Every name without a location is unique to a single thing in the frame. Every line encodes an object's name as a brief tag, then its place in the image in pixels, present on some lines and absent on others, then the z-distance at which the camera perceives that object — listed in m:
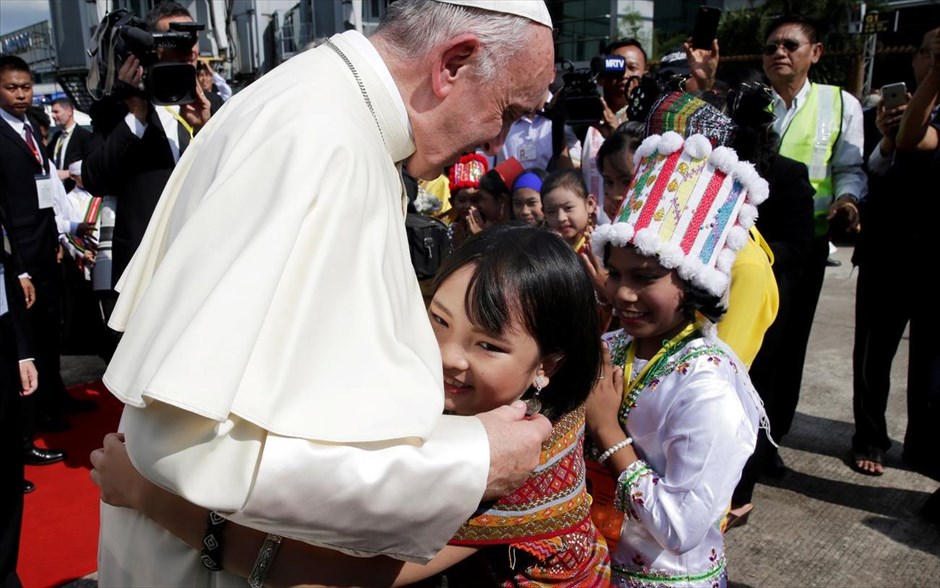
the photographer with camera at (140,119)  3.34
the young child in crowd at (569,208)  3.83
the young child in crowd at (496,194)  4.95
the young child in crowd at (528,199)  4.47
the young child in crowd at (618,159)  3.22
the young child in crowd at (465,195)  5.05
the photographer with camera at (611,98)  4.62
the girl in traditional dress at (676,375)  1.76
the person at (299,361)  0.94
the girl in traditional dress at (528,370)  1.45
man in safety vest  4.03
